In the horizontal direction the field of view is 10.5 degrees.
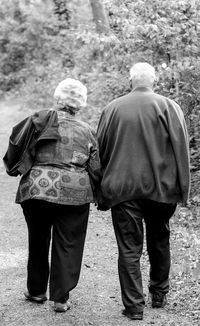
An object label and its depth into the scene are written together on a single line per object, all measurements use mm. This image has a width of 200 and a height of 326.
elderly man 8563
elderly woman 8543
